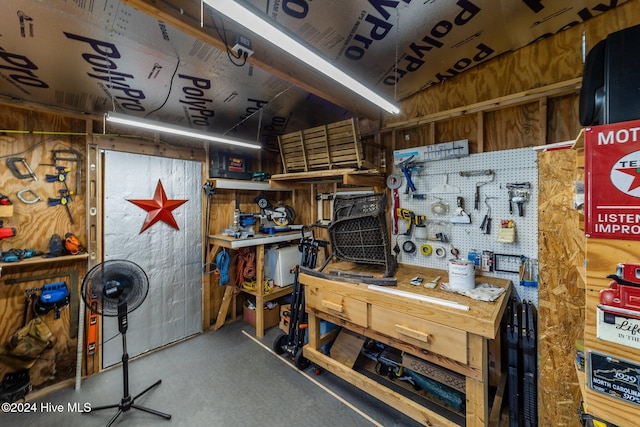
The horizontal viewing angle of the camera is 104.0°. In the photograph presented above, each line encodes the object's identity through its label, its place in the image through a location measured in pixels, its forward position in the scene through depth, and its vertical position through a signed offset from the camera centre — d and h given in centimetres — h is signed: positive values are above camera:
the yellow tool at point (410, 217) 233 -4
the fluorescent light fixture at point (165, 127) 168 +67
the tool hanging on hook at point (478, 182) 201 +26
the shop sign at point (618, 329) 64 -30
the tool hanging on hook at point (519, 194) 186 +15
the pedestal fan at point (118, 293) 187 -62
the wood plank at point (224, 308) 317 -122
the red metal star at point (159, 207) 266 +5
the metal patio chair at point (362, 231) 187 -14
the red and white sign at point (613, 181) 63 +9
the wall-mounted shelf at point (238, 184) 304 +36
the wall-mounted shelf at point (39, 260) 192 -40
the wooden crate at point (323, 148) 235 +67
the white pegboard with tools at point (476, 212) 188 +1
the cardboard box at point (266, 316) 313 -133
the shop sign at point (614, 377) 65 -44
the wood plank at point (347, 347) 230 -129
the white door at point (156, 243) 248 -33
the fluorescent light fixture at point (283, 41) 83 +70
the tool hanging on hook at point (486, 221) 201 -6
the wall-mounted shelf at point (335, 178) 236 +39
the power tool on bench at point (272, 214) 344 -2
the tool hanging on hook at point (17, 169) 202 +36
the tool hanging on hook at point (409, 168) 238 +44
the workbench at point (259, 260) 283 -57
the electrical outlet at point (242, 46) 132 +89
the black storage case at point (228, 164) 308 +62
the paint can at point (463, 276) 168 -42
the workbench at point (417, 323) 135 -69
